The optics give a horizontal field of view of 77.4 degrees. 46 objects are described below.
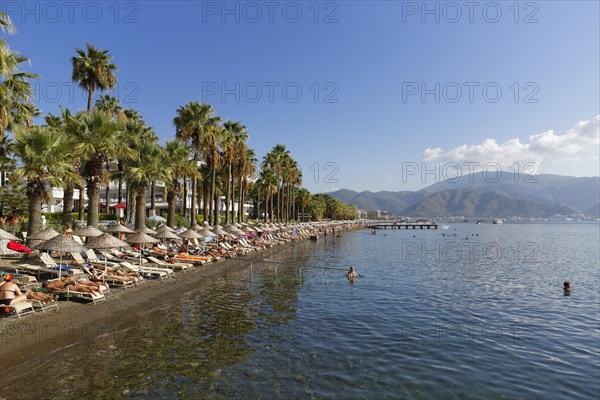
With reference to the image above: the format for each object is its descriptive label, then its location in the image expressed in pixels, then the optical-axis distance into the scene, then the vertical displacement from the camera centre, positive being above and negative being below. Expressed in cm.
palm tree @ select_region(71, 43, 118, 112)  3058 +1175
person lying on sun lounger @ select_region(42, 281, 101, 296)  1502 -306
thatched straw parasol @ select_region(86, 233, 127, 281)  1825 -152
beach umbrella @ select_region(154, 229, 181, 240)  2523 -150
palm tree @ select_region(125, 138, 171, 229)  2969 +332
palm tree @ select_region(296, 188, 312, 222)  11406 +555
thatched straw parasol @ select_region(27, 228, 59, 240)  1873 -118
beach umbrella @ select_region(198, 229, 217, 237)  3040 -162
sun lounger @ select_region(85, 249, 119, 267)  2019 -257
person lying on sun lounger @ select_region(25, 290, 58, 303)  1331 -305
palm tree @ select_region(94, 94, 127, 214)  3838 +1122
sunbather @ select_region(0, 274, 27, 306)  1221 -272
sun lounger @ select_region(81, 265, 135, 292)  1805 -337
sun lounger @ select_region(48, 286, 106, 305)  1488 -331
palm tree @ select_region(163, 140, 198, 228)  3375 +450
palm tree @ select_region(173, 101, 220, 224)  3747 +878
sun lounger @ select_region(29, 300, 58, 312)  1306 -332
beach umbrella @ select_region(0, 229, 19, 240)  1710 -114
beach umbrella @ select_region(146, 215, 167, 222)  3775 -62
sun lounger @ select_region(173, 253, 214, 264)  2662 -331
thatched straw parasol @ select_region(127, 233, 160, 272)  2194 -155
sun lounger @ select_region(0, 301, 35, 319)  1201 -314
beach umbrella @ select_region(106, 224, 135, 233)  2366 -106
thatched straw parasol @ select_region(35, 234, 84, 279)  1577 -142
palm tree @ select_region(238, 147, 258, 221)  5252 +657
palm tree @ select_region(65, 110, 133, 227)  2261 +426
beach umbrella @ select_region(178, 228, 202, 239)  2750 -159
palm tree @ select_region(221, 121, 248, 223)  4441 +838
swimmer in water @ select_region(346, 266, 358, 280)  2564 -414
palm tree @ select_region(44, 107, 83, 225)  2734 +145
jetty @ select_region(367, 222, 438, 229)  15012 -454
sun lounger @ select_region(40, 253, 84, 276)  1783 -270
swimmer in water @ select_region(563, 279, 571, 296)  2330 -453
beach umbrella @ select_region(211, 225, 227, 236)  3412 -161
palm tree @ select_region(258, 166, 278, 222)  6956 +631
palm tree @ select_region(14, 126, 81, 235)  1945 +270
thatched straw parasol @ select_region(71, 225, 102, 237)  2019 -108
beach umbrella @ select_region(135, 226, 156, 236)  2509 -125
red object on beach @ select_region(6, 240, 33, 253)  2113 -205
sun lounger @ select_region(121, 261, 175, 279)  2031 -325
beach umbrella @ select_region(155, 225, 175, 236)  2588 -112
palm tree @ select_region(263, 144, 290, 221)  7012 +1031
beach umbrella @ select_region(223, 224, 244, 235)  3826 -168
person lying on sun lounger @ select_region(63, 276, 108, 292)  1572 -302
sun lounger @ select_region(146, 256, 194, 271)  2391 -334
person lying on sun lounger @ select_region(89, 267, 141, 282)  1798 -310
